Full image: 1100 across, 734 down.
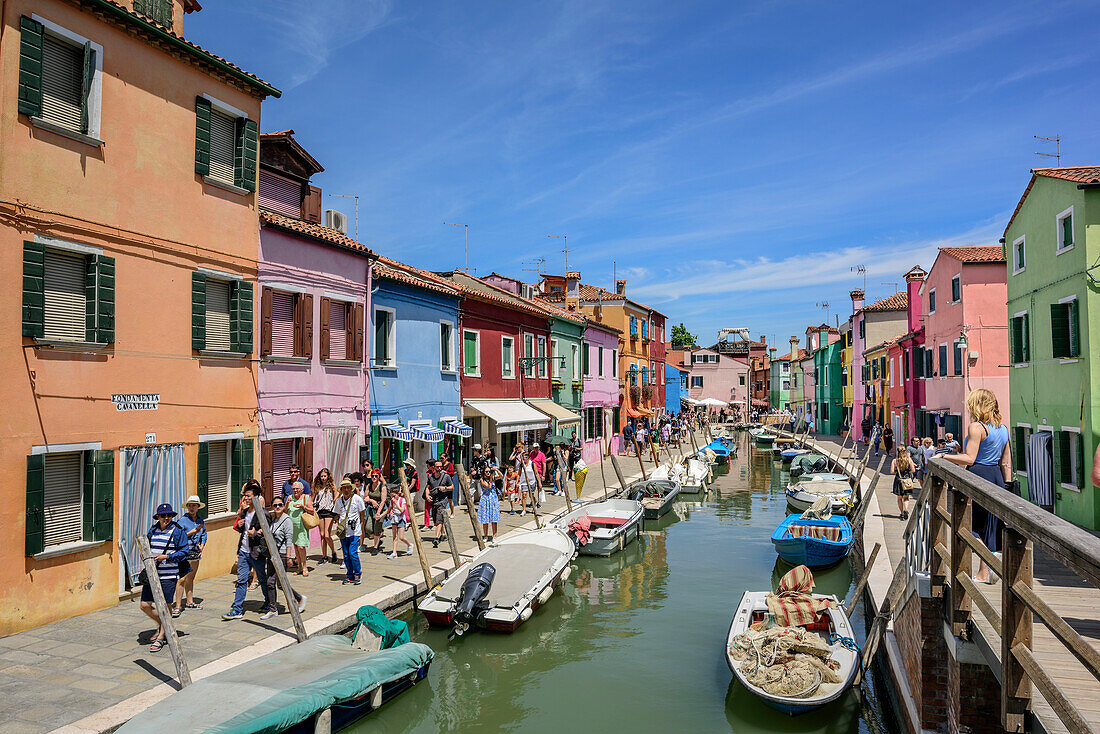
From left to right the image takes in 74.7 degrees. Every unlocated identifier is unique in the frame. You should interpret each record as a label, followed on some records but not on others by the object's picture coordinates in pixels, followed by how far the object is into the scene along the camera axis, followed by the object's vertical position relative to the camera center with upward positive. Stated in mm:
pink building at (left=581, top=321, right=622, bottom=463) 36375 +59
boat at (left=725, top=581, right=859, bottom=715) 9150 -3664
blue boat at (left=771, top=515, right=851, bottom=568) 17703 -3714
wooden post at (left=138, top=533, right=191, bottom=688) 8328 -2599
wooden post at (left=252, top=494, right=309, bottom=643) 10099 -2497
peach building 10406 +1793
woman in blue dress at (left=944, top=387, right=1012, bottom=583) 6516 -533
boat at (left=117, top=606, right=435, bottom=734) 7230 -3289
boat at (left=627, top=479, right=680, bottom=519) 24859 -3653
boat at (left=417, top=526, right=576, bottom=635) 12398 -3525
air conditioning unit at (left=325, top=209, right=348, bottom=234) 19297 +4725
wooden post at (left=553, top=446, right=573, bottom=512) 22578 -2392
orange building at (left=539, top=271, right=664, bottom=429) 43344 +4411
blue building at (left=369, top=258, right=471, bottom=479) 18969 +780
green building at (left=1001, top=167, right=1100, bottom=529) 16359 +1318
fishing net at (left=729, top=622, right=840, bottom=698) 9344 -3672
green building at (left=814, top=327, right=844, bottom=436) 60312 +582
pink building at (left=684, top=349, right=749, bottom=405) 96188 +2281
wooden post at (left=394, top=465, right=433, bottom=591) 13180 -2839
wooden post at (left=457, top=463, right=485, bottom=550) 15945 -2410
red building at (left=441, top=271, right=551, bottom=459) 24031 +1147
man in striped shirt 9852 -2057
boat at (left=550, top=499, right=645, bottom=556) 19203 -3691
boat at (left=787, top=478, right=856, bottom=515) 24422 -3703
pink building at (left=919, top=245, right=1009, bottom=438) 28234 +2667
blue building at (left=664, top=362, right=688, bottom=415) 56688 +435
